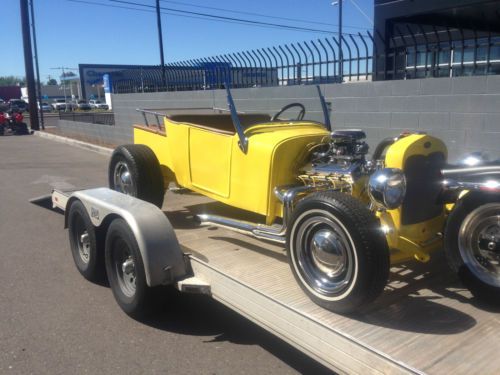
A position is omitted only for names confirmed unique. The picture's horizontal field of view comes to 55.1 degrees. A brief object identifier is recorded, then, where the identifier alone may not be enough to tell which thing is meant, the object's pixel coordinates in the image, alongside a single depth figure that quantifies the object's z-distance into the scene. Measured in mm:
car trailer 2170
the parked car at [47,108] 57625
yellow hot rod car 2605
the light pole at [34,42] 21266
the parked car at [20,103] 51681
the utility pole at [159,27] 20250
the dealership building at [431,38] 6098
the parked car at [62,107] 57475
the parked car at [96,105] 52156
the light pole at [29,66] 20234
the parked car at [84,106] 48144
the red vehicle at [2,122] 21875
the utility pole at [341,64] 7270
